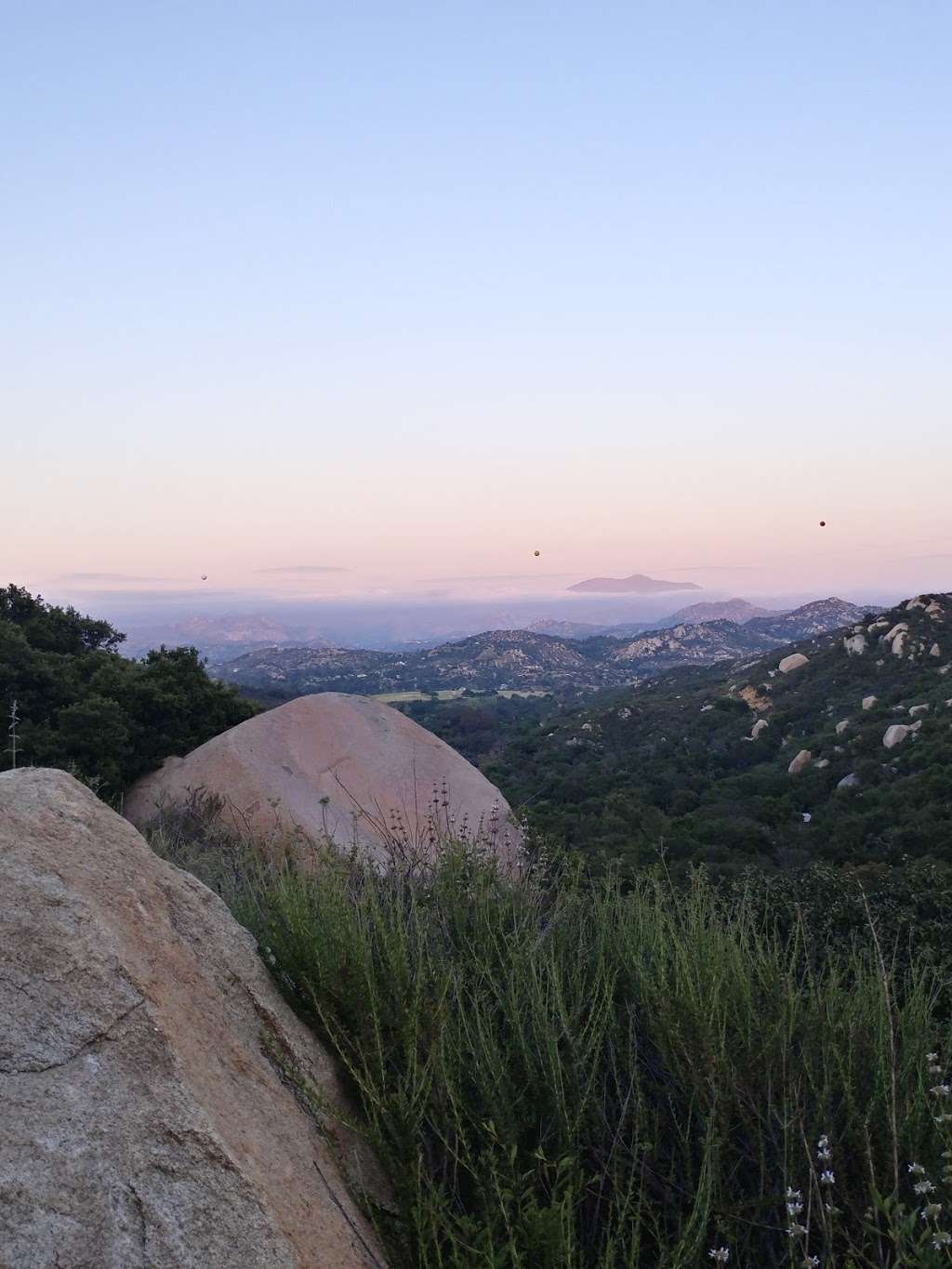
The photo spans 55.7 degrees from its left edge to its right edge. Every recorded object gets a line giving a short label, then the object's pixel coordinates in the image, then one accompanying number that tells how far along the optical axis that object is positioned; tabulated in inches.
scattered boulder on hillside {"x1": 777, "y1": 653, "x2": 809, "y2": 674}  1594.5
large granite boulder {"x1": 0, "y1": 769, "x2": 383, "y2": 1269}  89.7
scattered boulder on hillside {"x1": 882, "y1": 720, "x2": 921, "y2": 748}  992.2
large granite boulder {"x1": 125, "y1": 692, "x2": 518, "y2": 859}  408.5
